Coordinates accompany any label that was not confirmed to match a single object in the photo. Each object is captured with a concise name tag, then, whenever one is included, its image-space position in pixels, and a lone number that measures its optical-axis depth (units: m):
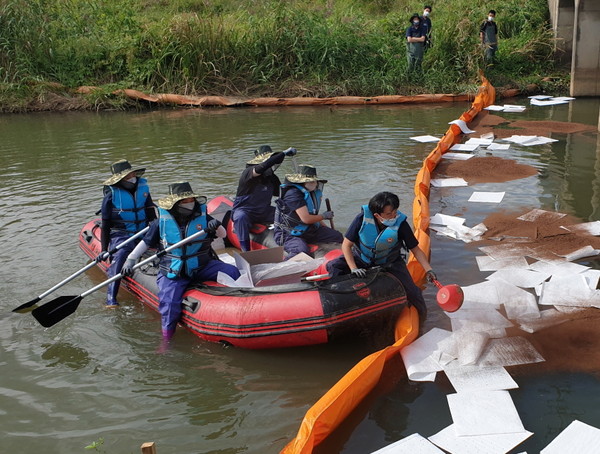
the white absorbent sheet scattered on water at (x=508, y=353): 4.82
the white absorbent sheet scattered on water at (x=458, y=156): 11.02
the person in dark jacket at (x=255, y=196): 7.18
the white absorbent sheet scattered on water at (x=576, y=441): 3.87
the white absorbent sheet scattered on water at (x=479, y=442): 3.93
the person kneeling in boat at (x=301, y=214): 6.47
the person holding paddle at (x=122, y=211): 6.45
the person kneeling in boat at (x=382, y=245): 5.20
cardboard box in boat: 5.74
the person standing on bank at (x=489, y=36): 17.16
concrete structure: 15.98
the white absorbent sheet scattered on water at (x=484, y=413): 4.09
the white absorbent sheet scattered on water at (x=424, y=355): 4.74
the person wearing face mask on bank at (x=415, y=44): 16.61
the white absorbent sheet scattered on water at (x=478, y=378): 4.52
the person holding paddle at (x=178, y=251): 5.62
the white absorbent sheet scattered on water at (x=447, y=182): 9.52
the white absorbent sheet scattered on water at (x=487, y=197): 8.66
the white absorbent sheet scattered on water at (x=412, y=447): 3.94
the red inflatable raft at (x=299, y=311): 5.03
